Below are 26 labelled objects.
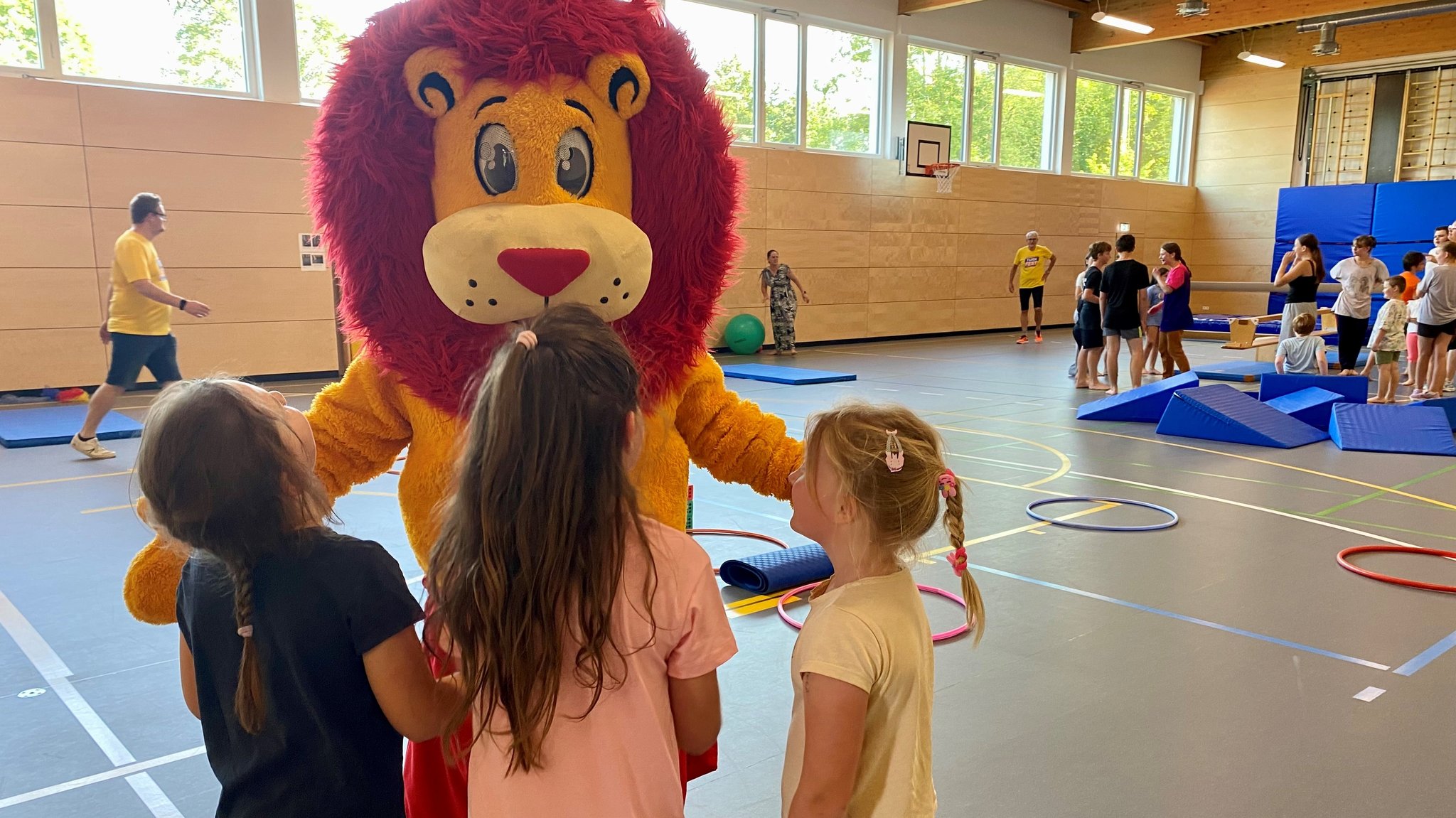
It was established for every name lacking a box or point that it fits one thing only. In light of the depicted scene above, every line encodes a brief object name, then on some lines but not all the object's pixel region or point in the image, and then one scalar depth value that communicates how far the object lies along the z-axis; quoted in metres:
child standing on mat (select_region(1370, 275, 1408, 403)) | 9.30
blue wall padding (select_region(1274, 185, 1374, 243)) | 18.39
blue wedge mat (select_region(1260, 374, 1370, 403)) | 8.75
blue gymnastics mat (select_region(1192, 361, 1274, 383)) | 11.41
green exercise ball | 14.07
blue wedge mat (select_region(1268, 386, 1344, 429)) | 8.26
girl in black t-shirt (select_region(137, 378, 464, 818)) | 1.32
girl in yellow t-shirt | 1.41
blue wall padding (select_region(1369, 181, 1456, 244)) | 17.19
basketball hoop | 16.58
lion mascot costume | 1.84
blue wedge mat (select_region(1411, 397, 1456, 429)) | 8.33
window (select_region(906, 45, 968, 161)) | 16.28
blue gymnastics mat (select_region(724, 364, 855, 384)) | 10.73
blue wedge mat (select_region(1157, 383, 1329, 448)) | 7.46
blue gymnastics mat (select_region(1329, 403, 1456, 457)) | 7.28
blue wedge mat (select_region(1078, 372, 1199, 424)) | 8.38
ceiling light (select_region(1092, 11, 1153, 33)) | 15.56
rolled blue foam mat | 4.07
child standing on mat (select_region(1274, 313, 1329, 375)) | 10.06
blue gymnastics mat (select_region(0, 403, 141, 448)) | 7.21
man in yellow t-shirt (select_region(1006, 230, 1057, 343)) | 16.14
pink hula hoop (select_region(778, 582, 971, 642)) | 3.53
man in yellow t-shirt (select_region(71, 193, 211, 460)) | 6.34
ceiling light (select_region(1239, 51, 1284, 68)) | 18.53
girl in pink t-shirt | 1.25
